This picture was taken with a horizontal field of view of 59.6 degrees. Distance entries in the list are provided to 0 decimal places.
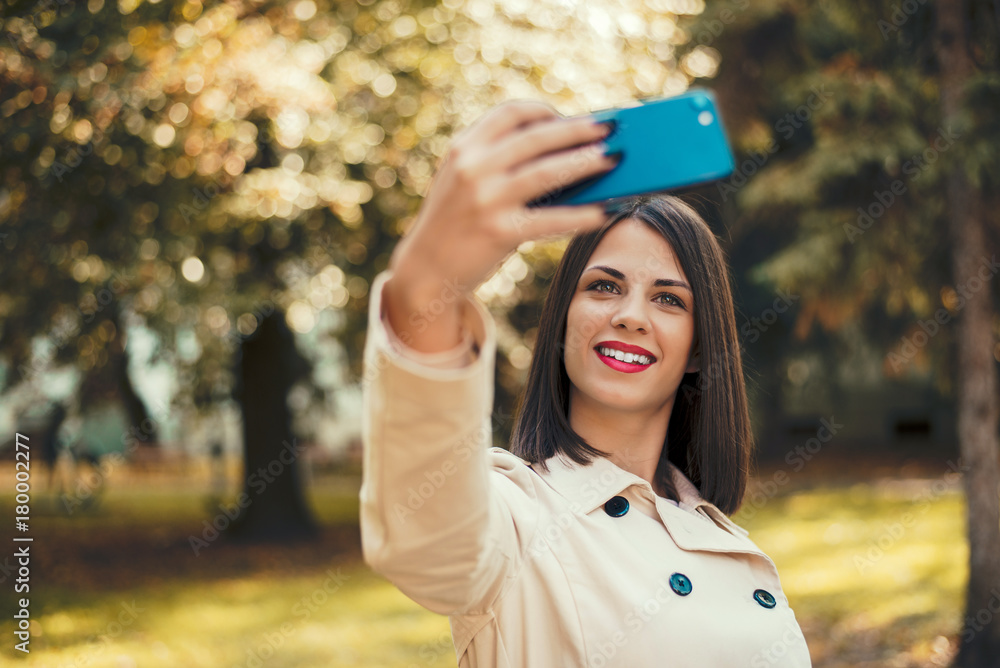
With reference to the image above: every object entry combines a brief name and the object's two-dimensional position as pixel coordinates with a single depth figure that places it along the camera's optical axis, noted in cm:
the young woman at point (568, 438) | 99
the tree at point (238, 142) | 656
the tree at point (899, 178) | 613
